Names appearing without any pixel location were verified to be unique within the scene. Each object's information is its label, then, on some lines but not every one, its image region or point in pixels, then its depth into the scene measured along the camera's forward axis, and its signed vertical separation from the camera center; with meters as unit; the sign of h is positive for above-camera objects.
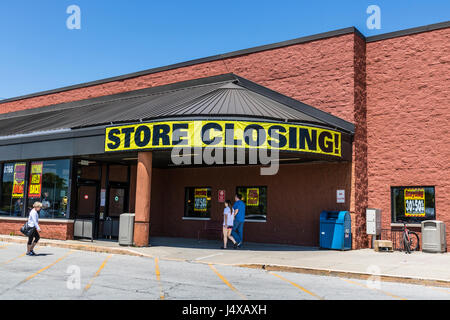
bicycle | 15.91 -0.98
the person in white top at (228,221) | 16.05 -0.50
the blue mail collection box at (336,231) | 16.30 -0.73
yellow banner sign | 14.15 +2.24
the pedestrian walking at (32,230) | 13.59 -0.87
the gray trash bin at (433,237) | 15.91 -0.80
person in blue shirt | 16.47 -0.40
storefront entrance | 18.56 +0.37
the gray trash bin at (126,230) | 15.46 -0.89
